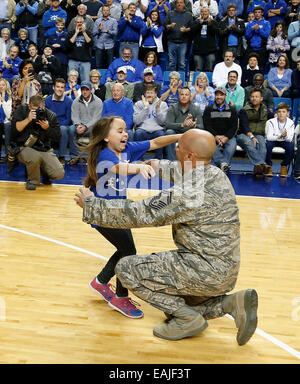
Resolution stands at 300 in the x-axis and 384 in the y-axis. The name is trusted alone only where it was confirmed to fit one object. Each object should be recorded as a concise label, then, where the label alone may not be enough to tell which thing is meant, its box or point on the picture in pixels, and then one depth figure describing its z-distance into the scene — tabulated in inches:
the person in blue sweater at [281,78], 439.2
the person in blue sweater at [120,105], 402.6
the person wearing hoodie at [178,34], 474.2
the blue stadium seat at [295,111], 438.3
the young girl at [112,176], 153.9
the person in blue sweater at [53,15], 511.2
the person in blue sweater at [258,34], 469.7
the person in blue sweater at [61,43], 489.5
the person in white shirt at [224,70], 442.9
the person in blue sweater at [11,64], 471.8
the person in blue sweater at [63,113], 407.2
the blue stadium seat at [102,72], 480.1
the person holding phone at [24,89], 376.8
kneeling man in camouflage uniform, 132.8
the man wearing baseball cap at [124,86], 431.5
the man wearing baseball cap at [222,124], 388.8
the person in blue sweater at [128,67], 456.1
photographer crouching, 328.2
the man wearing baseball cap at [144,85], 422.9
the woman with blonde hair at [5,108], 405.1
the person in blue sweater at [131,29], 478.0
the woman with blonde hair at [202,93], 420.5
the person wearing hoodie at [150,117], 404.2
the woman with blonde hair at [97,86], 434.9
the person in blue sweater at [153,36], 478.0
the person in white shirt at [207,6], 487.0
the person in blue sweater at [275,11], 490.0
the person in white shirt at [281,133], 385.7
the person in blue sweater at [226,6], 496.7
